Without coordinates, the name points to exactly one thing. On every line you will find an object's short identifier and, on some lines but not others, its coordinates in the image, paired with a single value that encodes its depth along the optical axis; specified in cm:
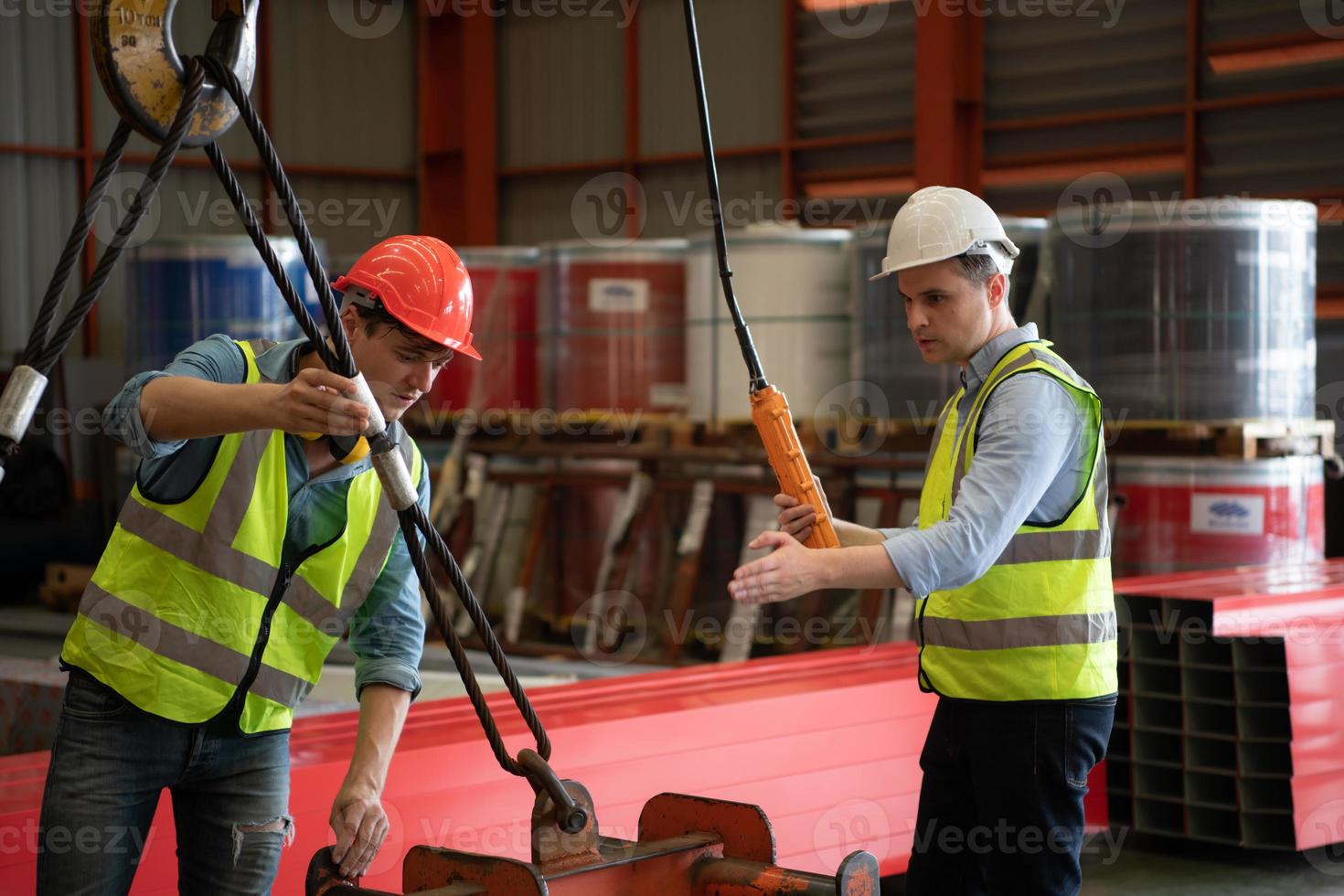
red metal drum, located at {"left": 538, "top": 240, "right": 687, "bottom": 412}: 830
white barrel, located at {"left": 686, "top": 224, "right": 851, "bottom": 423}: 767
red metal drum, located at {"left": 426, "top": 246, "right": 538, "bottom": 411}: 898
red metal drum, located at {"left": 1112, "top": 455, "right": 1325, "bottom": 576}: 668
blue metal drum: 849
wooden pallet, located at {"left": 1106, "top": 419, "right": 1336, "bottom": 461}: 661
